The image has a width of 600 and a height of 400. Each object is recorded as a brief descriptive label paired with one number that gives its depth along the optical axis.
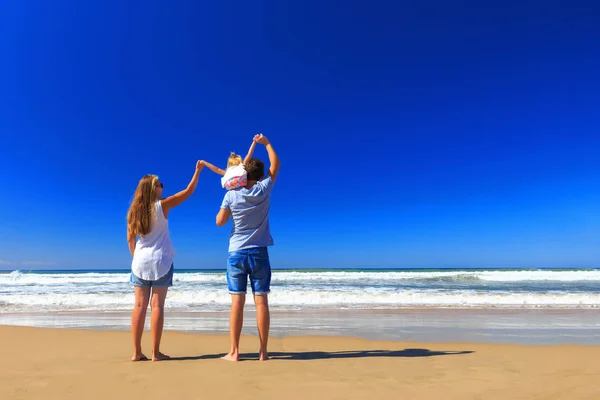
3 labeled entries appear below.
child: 3.14
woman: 3.11
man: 3.10
